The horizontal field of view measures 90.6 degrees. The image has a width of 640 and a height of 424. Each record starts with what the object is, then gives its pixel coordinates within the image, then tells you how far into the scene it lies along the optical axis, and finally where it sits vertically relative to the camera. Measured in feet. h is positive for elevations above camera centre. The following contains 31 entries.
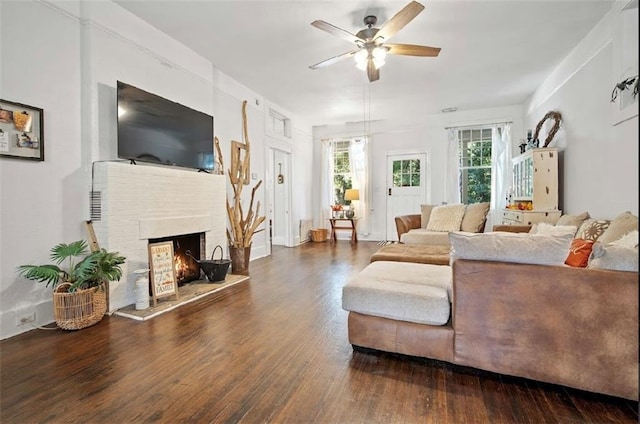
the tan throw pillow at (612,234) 5.93 -0.55
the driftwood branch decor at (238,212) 14.60 -0.10
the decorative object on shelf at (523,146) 16.52 +3.26
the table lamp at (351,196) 23.16 +0.96
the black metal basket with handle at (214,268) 11.82 -2.19
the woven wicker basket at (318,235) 23.63 -1.93
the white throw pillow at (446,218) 16.40 -0.51
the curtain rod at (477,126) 20.74 +5.60
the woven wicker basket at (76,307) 7.80 -2.43
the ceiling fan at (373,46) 8.79 +5.03
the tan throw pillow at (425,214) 17.93 -0.32
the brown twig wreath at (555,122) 13.80 +3.75
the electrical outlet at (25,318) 7.79 -2.68
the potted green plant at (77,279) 7.79 -1.77
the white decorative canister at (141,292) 9.20 -2.39
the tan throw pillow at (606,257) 4.77 -0.79
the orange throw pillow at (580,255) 5.77 -0.88
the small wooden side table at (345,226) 23.45 -1.31
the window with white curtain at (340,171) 24.89 +3.01
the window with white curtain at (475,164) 21.49 +3.06
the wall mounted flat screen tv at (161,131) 9.72 +2.76
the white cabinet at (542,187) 13.73 +0.89
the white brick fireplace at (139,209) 9.03 +0.04
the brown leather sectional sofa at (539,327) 4.89 -2.00
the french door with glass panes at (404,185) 22.91 +1.70
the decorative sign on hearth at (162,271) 9.62 -1.89
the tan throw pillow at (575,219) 10.57 -0.41
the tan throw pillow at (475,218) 15.98 -0.50
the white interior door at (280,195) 21.99 +1.01
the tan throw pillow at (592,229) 8.65 -0.62
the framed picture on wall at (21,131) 7.55 +1.98
